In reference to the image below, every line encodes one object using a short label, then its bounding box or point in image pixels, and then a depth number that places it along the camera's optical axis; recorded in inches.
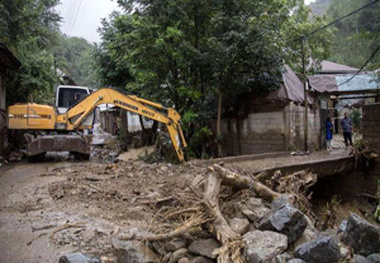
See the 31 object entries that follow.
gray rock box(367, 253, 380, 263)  145.7
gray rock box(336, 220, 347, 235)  182.5
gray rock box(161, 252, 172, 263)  137.1
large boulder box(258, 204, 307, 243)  146.3
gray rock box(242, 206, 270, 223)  167.3
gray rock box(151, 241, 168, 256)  140.6
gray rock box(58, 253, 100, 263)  119.1
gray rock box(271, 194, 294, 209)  171.4
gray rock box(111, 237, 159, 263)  129.6
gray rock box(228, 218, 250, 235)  151.8
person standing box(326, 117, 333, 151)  458.9
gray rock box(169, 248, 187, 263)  136.2
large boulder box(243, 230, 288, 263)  127.9
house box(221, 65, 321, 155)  407.8
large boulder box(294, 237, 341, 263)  131.2
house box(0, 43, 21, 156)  428.5
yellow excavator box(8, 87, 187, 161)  380.5
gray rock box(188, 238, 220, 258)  137.6
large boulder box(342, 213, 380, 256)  154.7
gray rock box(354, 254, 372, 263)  143.5
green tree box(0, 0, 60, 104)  436.5
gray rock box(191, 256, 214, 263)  134.9
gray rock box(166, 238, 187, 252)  140.6
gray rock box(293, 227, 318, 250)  150.3
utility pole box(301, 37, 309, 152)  418.9
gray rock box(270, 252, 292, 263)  129.8
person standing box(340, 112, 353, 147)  450.2
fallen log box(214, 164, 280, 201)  181.6
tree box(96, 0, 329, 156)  380.2
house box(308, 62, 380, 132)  464.8
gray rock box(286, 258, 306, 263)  127.8
